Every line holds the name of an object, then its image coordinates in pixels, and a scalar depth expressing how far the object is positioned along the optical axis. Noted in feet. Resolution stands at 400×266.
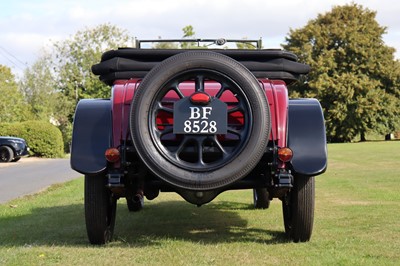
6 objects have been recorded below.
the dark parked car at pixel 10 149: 86.63
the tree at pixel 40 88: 157.07
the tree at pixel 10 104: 125.59
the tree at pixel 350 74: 172.65
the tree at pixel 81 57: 165.58
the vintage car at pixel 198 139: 16.89
